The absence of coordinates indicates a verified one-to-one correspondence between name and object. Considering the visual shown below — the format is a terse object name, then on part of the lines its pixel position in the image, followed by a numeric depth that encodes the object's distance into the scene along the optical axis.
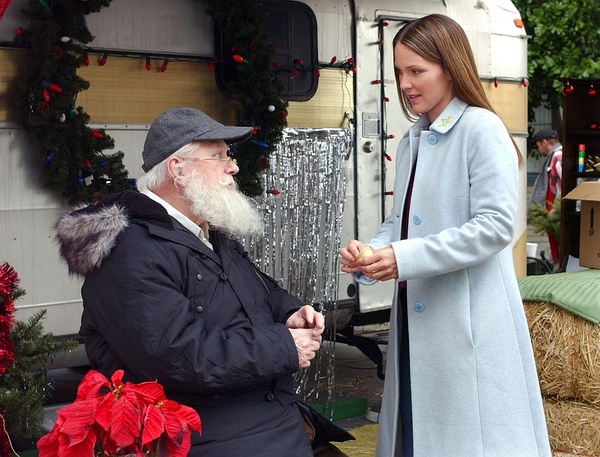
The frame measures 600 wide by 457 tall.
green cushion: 4.53
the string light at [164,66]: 5.03
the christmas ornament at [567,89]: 8.67
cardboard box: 5.29
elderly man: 2.68
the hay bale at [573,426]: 4.57
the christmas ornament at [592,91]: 8.80
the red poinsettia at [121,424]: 2.27
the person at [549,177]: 10.55
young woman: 2.96
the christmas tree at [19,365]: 3.63
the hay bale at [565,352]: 4.48
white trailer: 4.61
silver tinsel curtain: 5.59
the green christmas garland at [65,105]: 4.45
